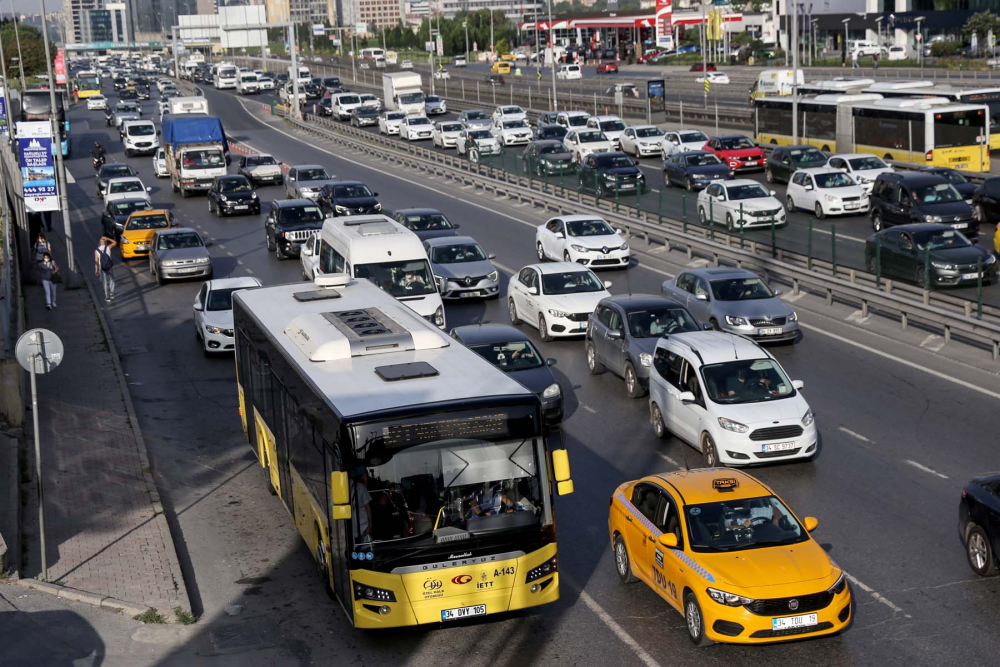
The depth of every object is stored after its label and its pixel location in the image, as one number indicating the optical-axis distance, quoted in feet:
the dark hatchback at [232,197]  146.51
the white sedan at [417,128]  222.48
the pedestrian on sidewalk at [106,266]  104.99
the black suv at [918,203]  106.93
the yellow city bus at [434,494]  37.17
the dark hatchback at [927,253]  84.53
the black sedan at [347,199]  128.88
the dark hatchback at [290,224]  118.62
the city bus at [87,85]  409.28
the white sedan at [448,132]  208.85
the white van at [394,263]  80.94
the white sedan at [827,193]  123.13
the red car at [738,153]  159.12
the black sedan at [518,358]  62.44
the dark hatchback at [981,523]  41.83
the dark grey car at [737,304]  77.61
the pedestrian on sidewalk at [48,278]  101.35
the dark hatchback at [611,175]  130.93
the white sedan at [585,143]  177.37
